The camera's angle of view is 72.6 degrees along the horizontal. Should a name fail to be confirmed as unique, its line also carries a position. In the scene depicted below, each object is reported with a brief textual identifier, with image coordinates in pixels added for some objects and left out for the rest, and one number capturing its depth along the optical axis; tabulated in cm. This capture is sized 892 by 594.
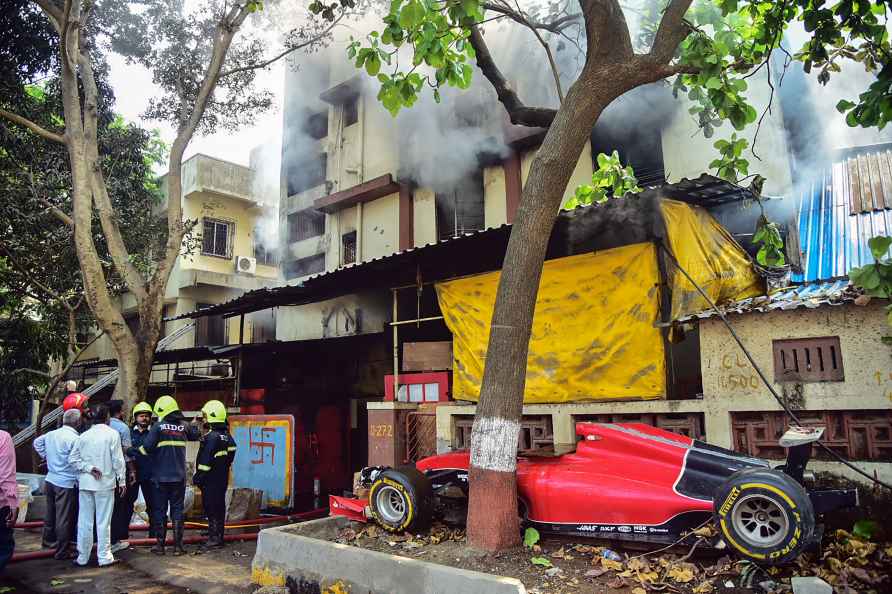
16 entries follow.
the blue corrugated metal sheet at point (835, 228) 898
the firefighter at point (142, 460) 876
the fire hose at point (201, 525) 809
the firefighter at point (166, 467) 839
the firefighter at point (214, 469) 867
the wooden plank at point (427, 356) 1045
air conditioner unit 2289
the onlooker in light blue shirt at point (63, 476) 795
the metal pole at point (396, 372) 1034
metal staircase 1723
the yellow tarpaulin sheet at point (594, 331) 809
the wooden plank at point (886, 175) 984
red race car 455
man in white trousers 767
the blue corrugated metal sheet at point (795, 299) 645
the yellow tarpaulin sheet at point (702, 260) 802
